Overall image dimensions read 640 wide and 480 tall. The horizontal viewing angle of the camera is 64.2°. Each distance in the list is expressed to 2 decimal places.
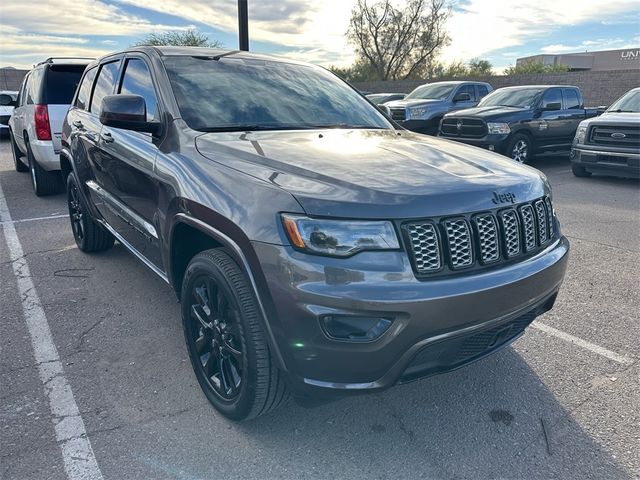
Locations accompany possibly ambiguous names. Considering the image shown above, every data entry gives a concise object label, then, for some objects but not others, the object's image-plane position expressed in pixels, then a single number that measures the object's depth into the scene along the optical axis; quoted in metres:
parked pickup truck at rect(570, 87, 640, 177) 8.80
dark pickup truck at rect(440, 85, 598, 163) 10.34
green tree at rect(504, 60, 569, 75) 32.09
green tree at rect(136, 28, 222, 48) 25.22
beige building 49.19
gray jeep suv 2.02
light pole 13.11
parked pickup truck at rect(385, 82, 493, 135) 12.74
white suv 7.27
